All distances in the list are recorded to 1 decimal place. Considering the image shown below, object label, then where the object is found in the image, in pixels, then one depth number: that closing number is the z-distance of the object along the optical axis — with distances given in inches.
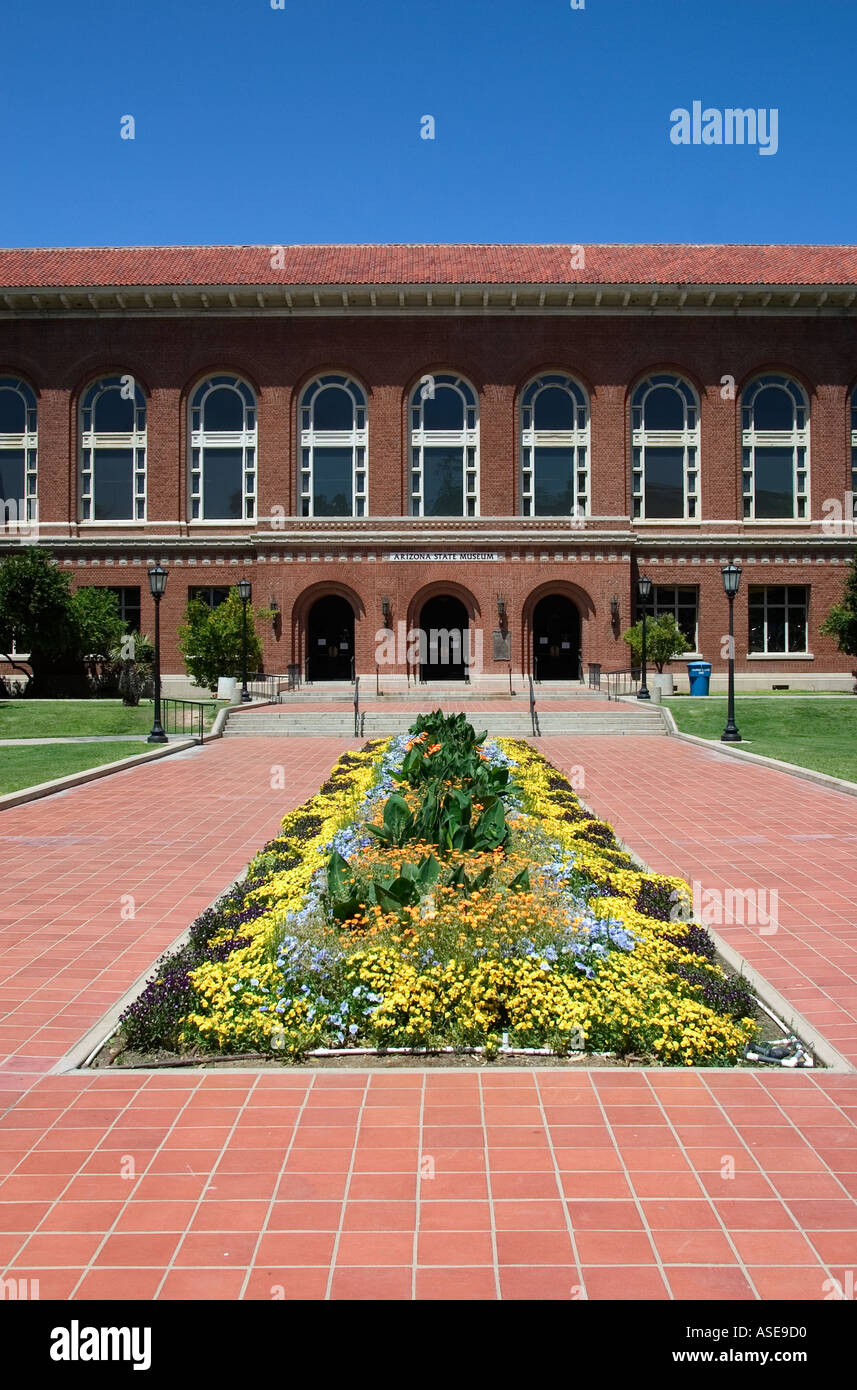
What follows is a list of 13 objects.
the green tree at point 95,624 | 1233.4
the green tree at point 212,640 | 1151.6
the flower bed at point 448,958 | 200.7
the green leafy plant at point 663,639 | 1246.9
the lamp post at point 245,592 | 1103.6
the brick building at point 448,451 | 1368.1
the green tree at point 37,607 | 1210.6
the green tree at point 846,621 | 1248.8
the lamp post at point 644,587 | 1047.0
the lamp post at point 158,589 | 802.2
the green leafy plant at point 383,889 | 242.1
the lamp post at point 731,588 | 780.6
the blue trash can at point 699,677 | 1298.0
